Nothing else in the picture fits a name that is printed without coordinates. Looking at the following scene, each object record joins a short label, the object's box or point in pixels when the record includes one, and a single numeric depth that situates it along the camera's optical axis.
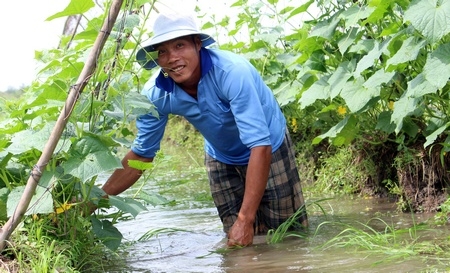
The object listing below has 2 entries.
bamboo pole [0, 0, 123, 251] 2.98
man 3.85
